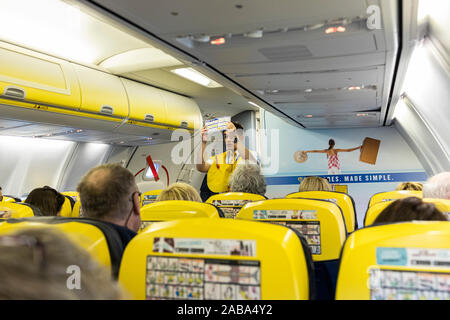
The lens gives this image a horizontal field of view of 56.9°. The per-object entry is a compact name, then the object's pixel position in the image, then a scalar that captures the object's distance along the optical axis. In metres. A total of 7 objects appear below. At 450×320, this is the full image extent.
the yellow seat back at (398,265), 1.34
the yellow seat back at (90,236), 1.57
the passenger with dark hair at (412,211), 1.84
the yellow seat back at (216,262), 1.38
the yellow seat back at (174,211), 2.72
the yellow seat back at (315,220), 2.48
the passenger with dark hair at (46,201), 4.43
